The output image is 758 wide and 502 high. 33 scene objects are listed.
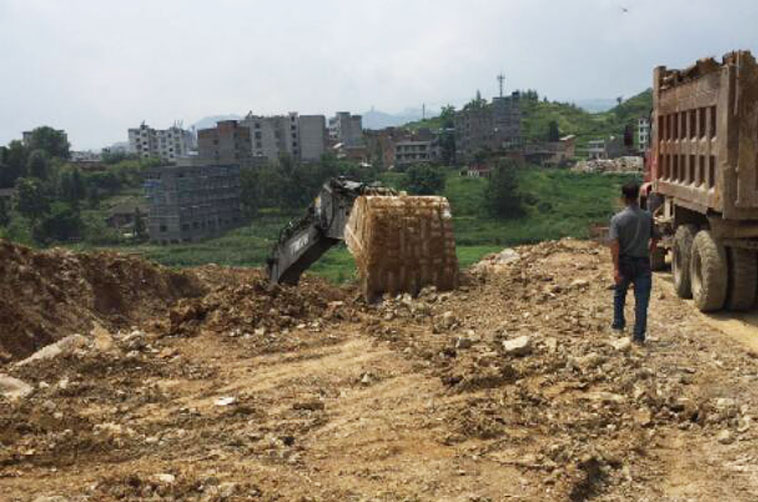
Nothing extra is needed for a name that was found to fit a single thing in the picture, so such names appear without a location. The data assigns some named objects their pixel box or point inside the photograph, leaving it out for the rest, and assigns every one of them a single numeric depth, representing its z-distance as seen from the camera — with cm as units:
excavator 1012
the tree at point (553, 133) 9669
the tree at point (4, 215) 5859
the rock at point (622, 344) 660
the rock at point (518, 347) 674
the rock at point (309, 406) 588
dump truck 734
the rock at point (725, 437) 486
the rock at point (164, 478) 457
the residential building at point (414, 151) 9238
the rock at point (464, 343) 721
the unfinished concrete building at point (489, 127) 9125
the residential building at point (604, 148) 8644
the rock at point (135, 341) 803
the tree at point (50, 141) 9494
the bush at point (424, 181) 6212
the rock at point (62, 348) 780
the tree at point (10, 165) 7812
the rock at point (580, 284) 988
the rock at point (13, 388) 657
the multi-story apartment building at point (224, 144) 8575
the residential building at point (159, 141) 13600
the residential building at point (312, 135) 9975
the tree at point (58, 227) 5797
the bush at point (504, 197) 5753
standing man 710
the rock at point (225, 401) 610
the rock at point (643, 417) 518
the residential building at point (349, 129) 12219
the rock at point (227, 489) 439
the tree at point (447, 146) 9088
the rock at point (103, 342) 809
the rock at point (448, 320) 829
